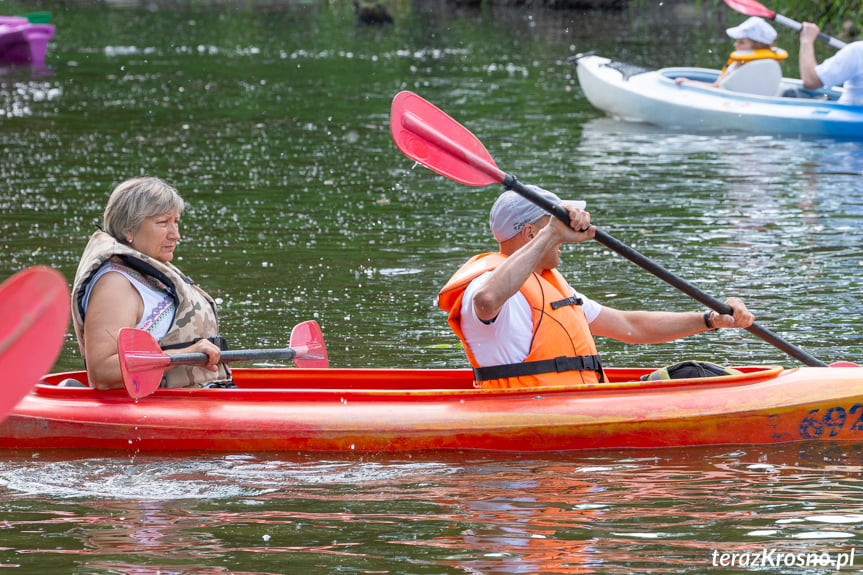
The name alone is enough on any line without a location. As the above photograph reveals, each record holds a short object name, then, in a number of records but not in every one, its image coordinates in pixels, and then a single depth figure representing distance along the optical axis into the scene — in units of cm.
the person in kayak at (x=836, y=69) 2195
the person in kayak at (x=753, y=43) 2370
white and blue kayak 2355
